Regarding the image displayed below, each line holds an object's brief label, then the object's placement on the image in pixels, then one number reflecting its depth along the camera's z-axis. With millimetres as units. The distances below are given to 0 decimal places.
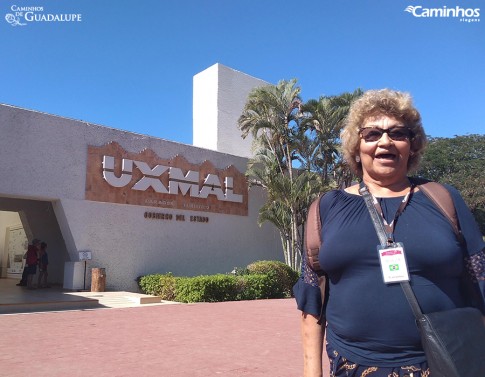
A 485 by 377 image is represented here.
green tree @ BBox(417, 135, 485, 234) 31641
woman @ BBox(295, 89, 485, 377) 1531
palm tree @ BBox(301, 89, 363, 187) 18188
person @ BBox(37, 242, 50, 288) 15278
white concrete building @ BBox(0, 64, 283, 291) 13641
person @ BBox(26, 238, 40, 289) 14945
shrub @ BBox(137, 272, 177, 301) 13930
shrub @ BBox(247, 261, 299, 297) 15594
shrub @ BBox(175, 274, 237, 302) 13320
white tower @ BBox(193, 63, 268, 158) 21500
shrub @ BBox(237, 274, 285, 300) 14477
